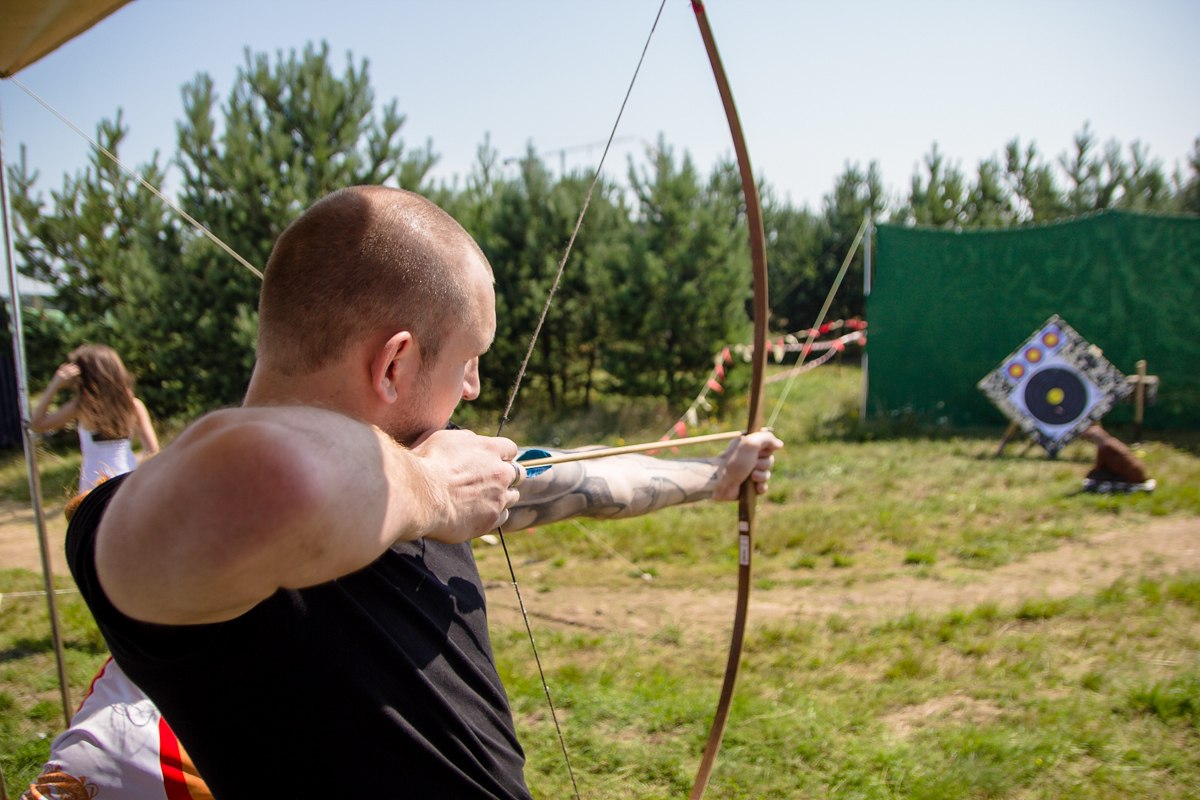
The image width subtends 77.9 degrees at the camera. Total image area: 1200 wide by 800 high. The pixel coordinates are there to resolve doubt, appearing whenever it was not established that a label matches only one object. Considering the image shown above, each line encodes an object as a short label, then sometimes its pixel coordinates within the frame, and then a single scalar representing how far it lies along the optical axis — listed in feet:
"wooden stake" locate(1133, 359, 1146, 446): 19.83
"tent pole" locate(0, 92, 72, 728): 7.37
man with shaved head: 1.85
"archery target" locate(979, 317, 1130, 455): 19.97
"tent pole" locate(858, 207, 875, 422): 24.77
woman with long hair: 11.22
